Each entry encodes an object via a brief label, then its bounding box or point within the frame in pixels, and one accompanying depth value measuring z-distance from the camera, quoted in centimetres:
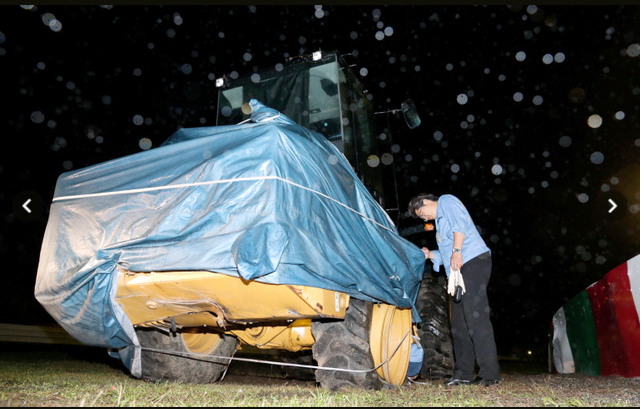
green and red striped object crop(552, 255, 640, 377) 458
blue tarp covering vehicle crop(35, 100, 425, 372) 266
